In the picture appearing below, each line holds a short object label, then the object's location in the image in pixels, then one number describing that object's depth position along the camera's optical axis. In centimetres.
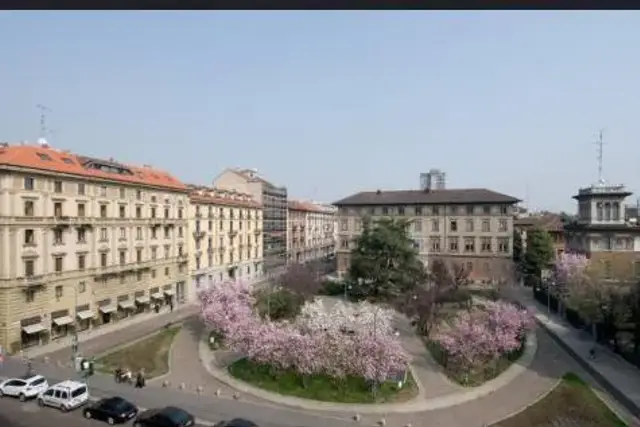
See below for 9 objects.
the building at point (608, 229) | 4053
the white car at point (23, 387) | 2031
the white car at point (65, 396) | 1916
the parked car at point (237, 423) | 1670
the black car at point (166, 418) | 1703
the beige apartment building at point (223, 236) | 4588
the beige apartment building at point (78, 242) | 2780
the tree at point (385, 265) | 4150
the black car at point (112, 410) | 1786
